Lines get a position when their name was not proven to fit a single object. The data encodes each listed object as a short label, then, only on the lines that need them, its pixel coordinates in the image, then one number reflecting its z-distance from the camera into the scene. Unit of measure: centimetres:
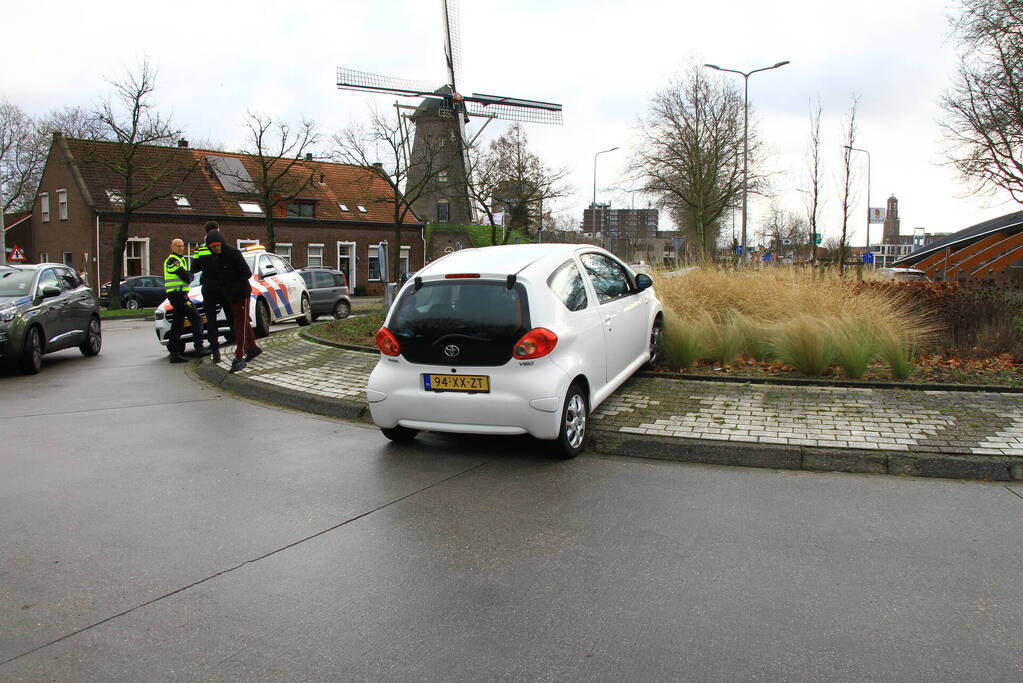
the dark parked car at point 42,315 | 1081
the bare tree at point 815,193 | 2366
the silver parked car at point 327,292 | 2000
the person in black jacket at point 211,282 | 1040
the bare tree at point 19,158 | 5258
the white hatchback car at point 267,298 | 1285
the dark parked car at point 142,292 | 3350
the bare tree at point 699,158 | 4244
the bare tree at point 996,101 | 2036
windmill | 4016
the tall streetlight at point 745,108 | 3309
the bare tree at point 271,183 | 3838
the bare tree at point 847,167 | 2259
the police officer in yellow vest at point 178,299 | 1163
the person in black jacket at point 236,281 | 1031
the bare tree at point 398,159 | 3734
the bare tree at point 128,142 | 3117
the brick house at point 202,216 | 3890
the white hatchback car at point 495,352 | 593
